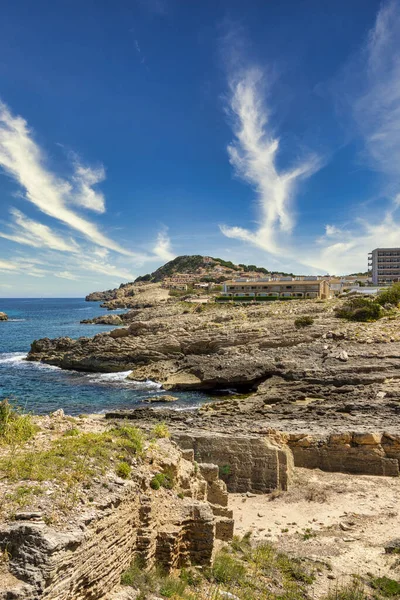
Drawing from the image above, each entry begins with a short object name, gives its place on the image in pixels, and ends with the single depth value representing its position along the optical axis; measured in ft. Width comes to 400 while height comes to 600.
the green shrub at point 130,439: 32.87
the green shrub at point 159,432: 44.55
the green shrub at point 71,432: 36.29
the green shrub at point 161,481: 31.40
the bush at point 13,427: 32.23
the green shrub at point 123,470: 29.17
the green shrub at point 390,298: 194.18
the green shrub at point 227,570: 28.86
